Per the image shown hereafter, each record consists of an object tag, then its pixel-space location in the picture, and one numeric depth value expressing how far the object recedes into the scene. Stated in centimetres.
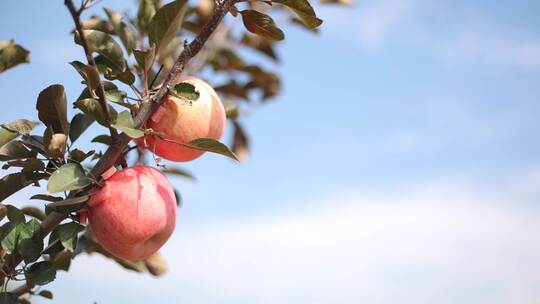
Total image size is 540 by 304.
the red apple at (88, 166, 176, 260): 108
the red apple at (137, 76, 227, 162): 111
